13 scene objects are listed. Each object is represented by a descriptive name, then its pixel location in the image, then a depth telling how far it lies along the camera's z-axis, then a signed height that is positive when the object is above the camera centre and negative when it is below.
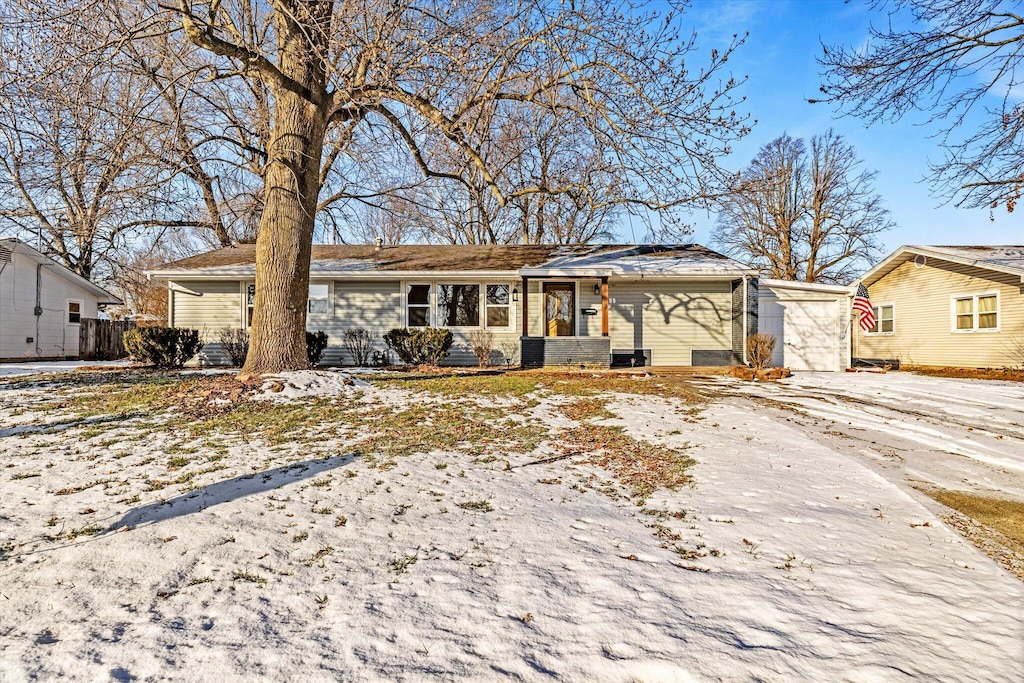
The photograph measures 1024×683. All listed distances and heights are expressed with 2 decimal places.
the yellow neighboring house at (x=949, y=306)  14.70 +1.26
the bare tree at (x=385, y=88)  6.29 +3.85
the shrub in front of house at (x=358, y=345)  14.35 -0.08
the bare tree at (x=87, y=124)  5.48 +3.13
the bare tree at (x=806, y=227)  27.14 +6.50
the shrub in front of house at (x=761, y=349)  13.29 -0.15
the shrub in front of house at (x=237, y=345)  13.48 -0.09
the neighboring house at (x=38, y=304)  16.73 +1.34
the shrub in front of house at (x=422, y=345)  12.99 -0.07
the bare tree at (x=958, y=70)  7.78 +4.48
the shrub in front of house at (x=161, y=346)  12.19 -0.11
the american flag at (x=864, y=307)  16.05 +1.21
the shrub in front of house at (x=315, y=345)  13.44 -0.08
